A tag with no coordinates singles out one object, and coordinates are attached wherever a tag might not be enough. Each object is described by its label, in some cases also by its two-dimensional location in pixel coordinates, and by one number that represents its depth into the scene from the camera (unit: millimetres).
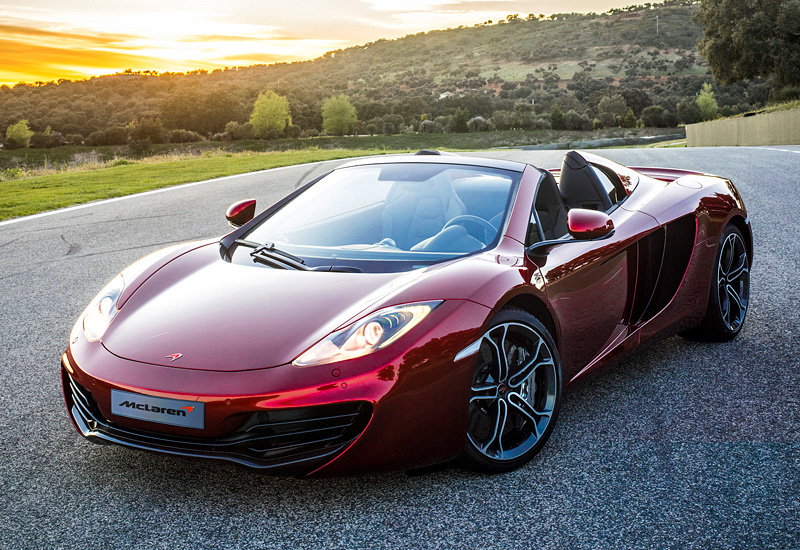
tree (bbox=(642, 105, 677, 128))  88438
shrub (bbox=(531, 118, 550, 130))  90188
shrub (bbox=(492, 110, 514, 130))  91188
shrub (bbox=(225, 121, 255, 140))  99750
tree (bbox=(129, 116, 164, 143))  84062
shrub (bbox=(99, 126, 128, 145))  85188
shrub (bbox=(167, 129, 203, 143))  86188
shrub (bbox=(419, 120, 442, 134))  91938
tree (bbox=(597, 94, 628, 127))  97875
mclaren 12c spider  2598
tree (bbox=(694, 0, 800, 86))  42719
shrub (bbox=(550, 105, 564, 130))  88438
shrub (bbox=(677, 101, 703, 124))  86856
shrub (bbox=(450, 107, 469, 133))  90188
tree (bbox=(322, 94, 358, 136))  107438
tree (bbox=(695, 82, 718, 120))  87375
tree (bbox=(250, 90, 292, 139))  97875
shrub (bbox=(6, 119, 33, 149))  86688
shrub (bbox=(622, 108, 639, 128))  87712
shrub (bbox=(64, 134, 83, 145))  88125
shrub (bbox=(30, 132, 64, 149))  85062
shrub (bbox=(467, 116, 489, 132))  90188
